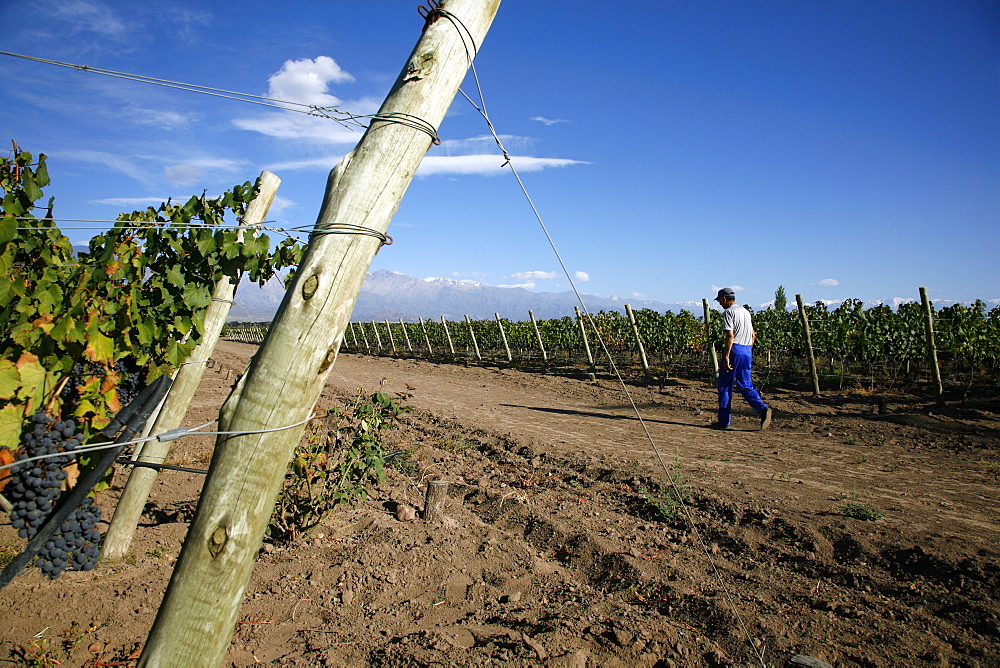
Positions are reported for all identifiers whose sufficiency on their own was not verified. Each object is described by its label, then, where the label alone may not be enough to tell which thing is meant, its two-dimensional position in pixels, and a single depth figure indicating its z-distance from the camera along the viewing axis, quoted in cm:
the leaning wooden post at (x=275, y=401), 144
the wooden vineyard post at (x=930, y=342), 943
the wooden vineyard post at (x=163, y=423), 347
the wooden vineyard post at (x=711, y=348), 1207
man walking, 729
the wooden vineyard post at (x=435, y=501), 454
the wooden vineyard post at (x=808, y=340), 1070
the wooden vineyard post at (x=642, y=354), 1350
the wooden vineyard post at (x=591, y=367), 1389
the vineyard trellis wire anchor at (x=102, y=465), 223
